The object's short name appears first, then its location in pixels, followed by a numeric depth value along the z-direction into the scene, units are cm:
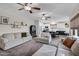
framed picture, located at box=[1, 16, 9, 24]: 209
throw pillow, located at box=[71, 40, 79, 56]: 107
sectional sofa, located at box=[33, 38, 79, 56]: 109
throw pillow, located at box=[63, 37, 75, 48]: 143
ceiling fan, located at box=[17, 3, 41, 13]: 170
